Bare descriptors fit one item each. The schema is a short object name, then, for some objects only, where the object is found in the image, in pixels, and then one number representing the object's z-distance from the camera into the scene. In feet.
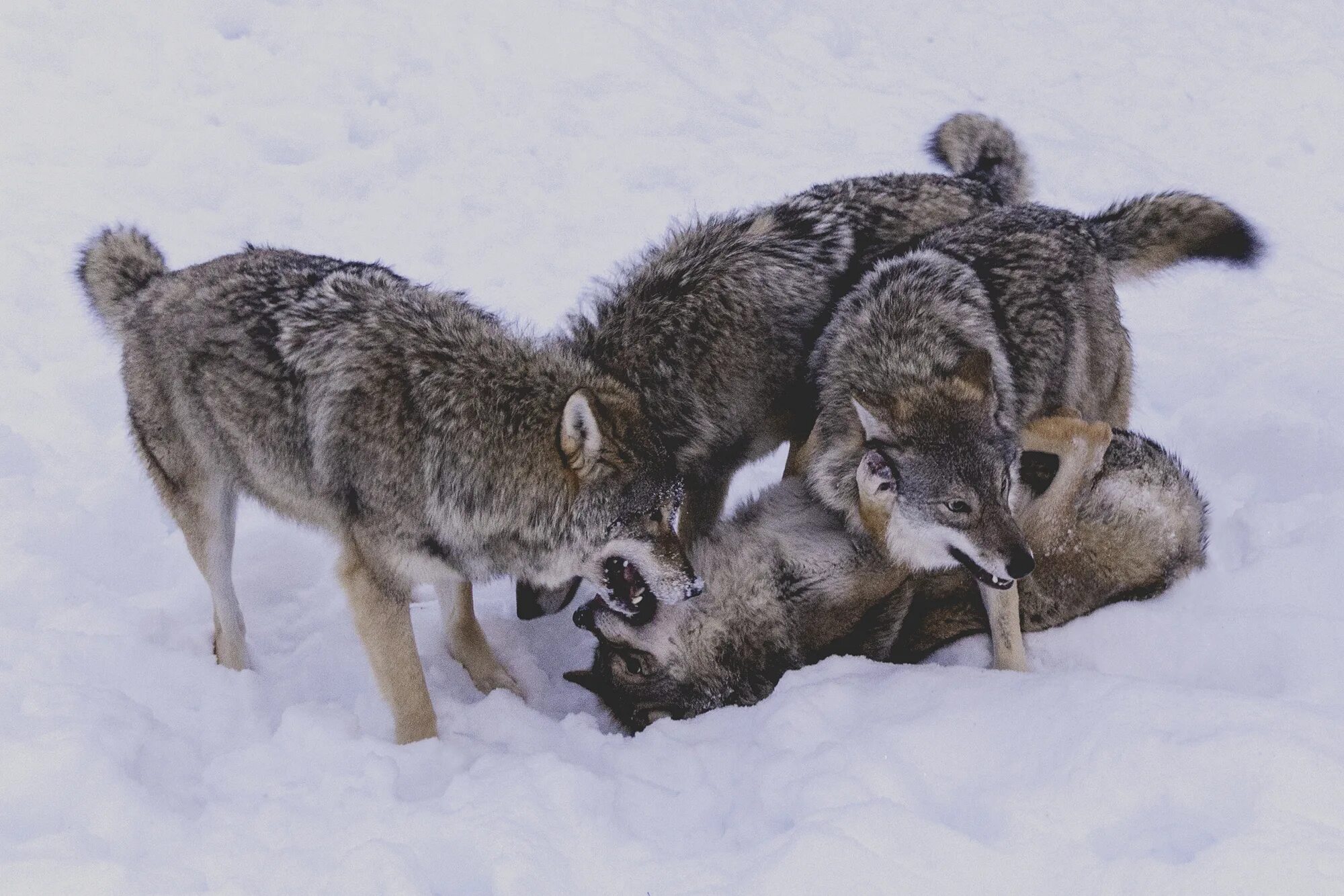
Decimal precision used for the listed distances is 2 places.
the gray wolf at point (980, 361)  23.84
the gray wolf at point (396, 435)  22.66
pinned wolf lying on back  25.52
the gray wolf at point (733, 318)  27.48
